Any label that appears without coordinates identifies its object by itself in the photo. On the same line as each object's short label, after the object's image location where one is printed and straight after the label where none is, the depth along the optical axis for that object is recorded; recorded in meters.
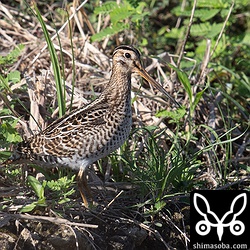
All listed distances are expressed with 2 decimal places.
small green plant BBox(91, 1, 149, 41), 11.31
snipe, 8.84
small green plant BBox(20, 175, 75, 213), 8.30
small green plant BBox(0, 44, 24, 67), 10.46
